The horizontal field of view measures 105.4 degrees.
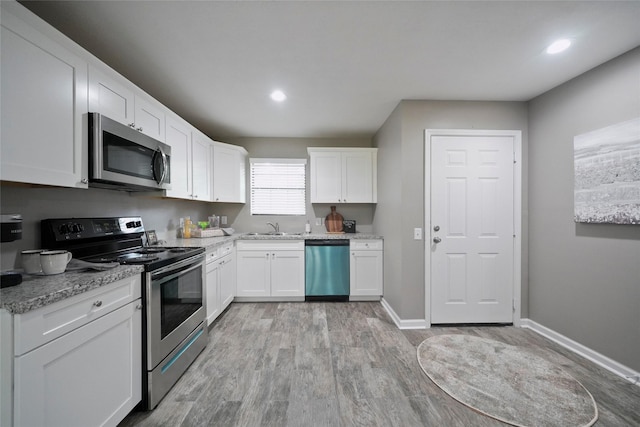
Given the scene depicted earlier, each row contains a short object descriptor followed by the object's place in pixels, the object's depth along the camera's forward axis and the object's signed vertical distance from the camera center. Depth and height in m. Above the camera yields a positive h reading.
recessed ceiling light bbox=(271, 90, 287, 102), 2.52 +1.25
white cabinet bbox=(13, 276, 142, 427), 0.96 -0.72
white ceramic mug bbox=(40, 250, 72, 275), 1.26 -0.26
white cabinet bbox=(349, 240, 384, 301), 3.49 -0.84
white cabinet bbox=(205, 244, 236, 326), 2.60 -0.80
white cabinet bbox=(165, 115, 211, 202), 2.53 +0.61
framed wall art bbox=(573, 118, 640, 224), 1.83 +0.32
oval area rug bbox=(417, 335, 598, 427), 1.54 -1.26
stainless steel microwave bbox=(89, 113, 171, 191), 1.53 +0.40
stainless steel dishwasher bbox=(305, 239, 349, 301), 3.49 -0.80
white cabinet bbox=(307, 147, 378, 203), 3.79 +0.60
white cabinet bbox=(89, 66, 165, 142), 1.58 +0.83
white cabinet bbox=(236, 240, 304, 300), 3.44 -0.80
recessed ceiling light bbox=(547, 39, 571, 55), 1.77 +1.26
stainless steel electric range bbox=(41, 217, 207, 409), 1.57 -0.53
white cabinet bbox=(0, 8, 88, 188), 1.13 +0.54
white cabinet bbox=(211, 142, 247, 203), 3.48 +0.60
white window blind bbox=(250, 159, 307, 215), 4.11 +0.41
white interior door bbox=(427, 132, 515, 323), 2.71 -0.17
